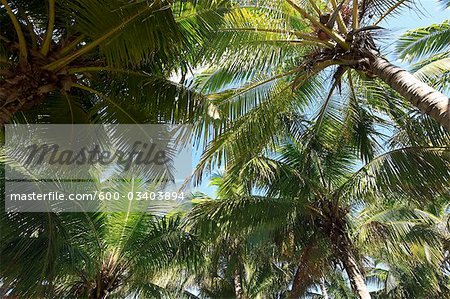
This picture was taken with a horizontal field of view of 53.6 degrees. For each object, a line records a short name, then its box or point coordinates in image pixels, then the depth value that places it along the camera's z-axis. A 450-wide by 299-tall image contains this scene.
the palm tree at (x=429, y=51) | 7.20
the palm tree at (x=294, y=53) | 5.13
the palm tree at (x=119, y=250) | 7.04
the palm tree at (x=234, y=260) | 7.63
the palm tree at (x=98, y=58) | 4.30
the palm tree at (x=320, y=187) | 6.17
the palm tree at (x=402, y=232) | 8.53
